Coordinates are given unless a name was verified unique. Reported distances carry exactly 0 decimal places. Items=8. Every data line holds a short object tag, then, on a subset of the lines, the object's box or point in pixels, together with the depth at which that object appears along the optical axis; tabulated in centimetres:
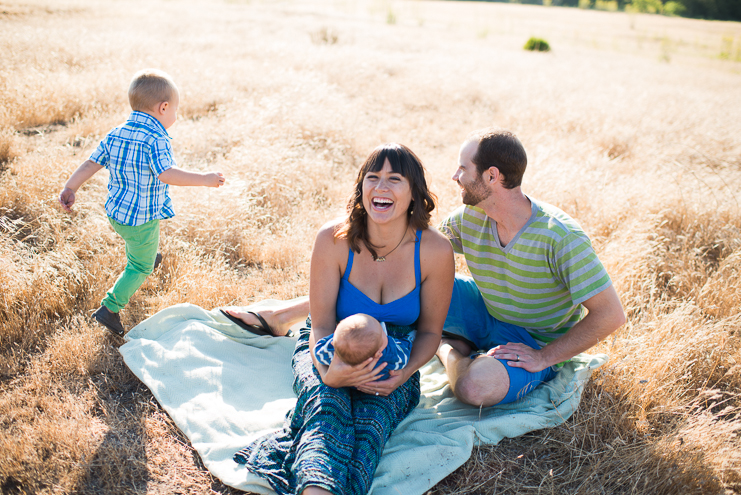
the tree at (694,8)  4419
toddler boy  312
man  265
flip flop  346
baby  228
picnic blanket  248
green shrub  1850
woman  232
